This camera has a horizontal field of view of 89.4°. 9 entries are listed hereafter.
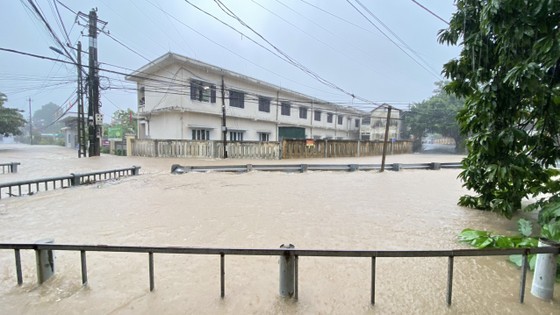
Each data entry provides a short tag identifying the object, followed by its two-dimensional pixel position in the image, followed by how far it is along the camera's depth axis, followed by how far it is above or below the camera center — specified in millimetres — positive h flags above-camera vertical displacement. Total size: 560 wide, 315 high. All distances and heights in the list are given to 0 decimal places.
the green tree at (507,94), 3053 +609
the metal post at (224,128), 16422 +550
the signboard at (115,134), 23495 +145
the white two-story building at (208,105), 17328 +2293
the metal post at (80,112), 16484 +1444
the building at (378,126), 33281 +1726
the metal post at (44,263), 2447 -1134
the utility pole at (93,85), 15688 +2792
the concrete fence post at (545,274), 2262 -1072
